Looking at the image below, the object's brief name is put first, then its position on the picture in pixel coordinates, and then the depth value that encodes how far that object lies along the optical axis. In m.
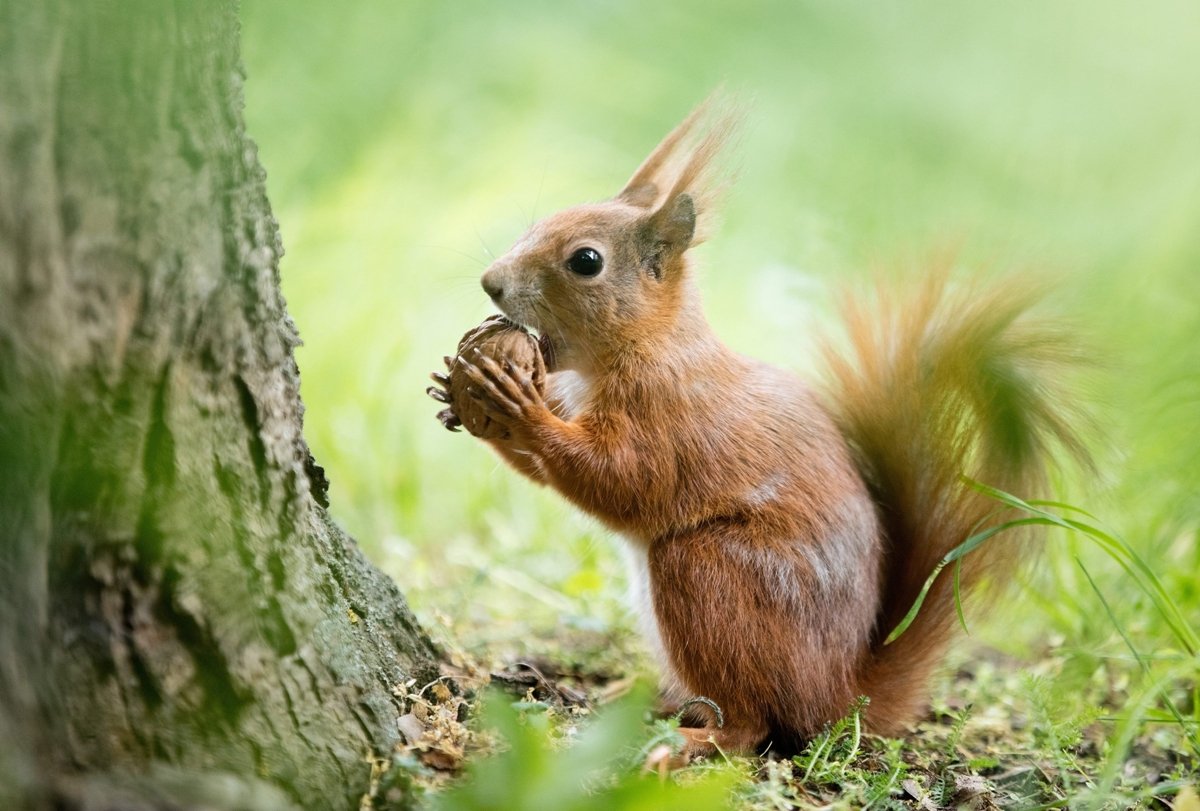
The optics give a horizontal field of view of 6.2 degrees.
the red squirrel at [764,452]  3.20
